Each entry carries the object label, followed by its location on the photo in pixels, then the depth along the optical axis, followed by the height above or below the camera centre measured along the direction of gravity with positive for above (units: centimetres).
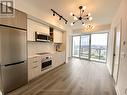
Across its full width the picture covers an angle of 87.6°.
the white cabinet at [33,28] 262 +81
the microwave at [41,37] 289 +45
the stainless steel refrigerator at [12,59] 174 -35
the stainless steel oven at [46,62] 297 -74
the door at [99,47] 523 -2
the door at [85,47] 583 -3
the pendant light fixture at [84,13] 284 +154
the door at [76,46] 658 +7
